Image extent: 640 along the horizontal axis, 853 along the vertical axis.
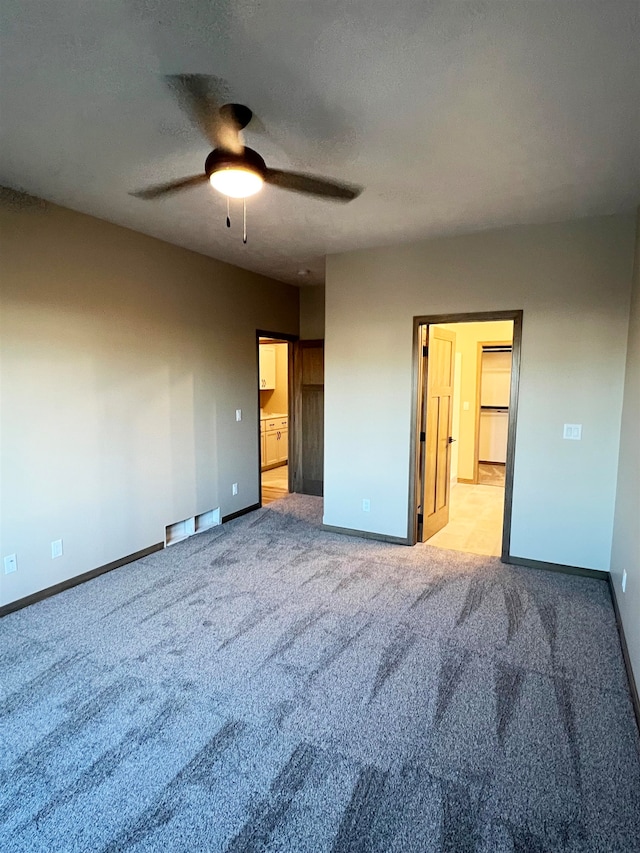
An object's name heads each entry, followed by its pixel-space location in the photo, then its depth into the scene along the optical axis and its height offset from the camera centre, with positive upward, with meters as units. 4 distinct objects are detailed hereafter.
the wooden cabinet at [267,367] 8.30 +0.35
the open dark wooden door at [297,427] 6.40 -0.58
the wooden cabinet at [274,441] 7.73 -0.97
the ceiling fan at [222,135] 1.92 +1.18
